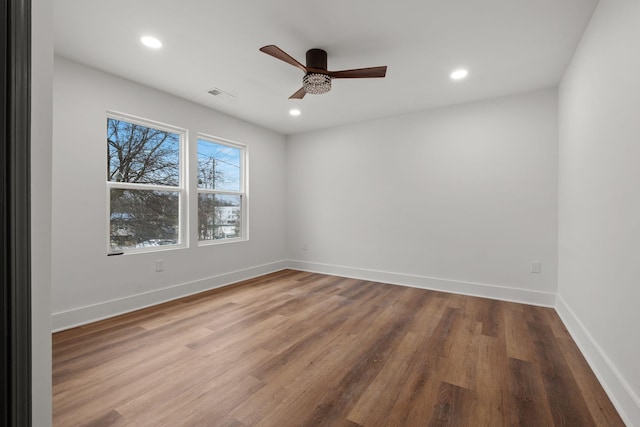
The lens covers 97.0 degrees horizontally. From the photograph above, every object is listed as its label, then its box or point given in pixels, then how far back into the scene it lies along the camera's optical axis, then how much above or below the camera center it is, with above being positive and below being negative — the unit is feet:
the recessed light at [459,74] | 9.77 +4.91
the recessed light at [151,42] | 7.88 +4.87
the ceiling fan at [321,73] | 8.05 +4.06
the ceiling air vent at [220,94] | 11.25 +4.89
